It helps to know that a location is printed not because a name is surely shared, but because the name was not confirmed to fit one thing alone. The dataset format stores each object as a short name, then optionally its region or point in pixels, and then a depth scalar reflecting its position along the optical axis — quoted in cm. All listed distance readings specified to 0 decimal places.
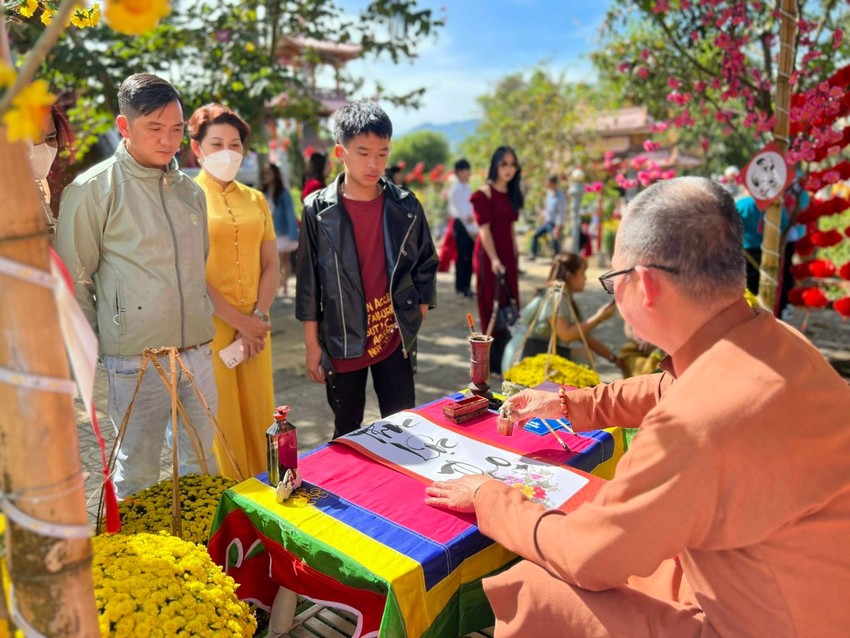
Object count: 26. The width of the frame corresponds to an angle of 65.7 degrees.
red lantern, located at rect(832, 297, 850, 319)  532
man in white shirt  977
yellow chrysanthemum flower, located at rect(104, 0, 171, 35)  88
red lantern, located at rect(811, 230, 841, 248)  547
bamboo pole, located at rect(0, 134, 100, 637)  105
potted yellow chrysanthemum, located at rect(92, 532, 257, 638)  158
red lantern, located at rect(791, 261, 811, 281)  595
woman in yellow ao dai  304
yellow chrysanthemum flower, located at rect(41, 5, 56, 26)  208
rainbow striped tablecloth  171
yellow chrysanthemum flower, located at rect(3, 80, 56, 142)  83
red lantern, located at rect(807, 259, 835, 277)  562
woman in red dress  529
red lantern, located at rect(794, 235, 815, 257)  566
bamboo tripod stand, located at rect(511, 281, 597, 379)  421
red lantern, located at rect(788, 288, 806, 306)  591
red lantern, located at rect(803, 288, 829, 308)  543
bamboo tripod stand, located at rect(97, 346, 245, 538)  230
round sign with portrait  468
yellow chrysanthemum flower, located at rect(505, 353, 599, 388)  388
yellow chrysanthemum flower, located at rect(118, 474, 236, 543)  232
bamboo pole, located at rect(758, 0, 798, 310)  459
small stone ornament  202
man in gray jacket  246
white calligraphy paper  212
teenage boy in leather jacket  307
